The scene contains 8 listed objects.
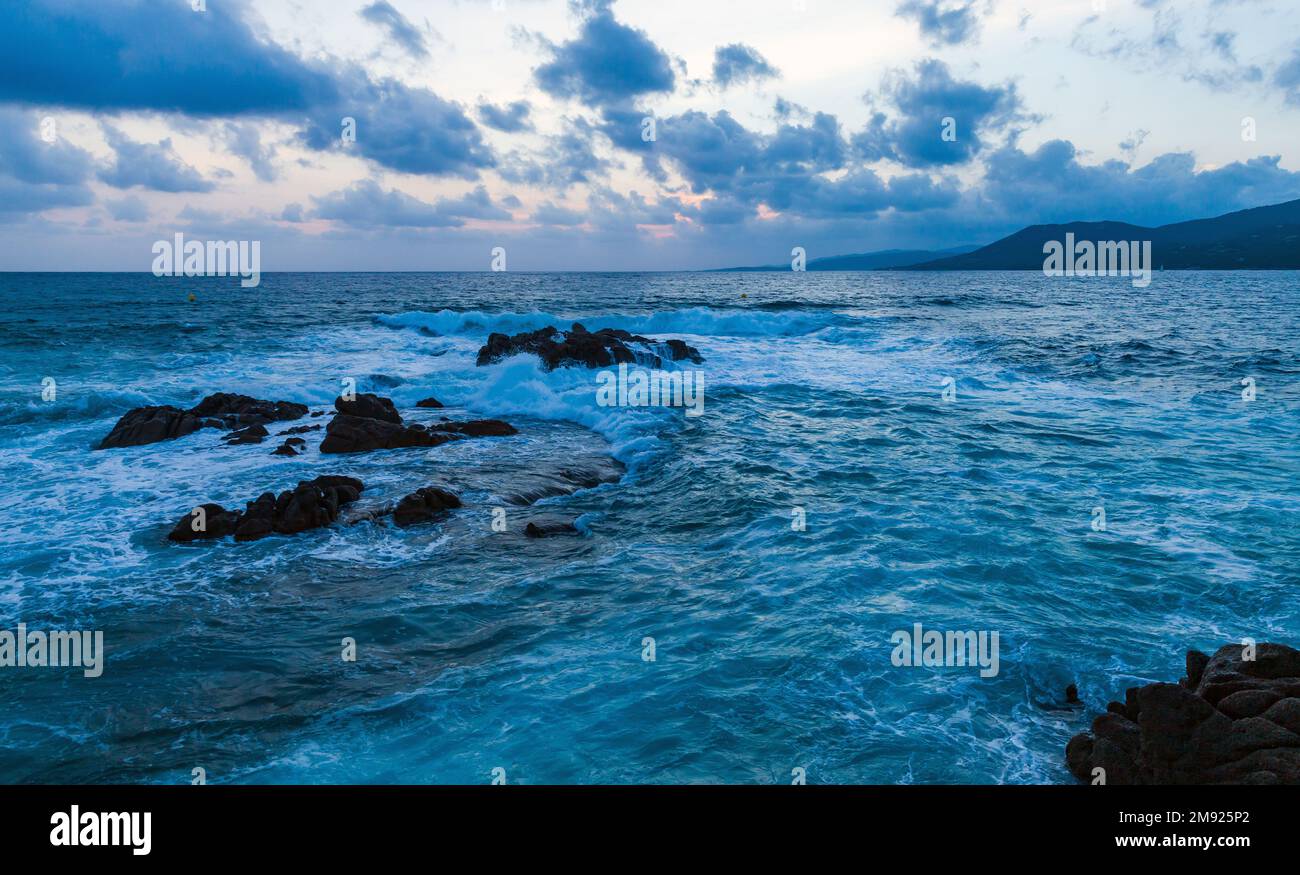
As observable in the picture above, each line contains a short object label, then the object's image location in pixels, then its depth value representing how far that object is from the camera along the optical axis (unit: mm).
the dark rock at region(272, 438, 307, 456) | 19656
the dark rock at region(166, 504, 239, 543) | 13555
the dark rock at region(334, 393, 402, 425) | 22906
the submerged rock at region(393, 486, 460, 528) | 14531
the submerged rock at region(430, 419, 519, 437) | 22719
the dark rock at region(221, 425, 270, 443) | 21141
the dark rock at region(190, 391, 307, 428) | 23797
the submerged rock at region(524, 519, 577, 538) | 14016
